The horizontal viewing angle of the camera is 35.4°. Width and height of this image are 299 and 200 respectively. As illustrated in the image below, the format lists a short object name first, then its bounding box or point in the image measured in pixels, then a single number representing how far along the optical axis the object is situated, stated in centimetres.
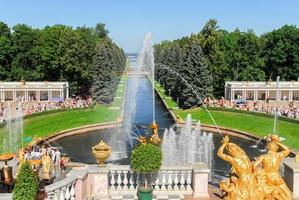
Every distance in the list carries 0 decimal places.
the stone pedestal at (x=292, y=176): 1541
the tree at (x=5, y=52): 6906
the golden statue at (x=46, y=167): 2041
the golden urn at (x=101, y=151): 1592
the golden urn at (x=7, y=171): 1769
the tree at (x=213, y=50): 6488
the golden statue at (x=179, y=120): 4943
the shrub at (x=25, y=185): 1150
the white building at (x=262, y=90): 6531
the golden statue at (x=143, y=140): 1630
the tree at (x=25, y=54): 6931
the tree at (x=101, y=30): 13750
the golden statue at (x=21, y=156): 2086
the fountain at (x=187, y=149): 3068
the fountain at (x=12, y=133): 3538
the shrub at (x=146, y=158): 1516
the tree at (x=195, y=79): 5682
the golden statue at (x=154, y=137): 1750
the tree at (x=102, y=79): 6169
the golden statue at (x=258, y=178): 1433
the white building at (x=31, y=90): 6475
